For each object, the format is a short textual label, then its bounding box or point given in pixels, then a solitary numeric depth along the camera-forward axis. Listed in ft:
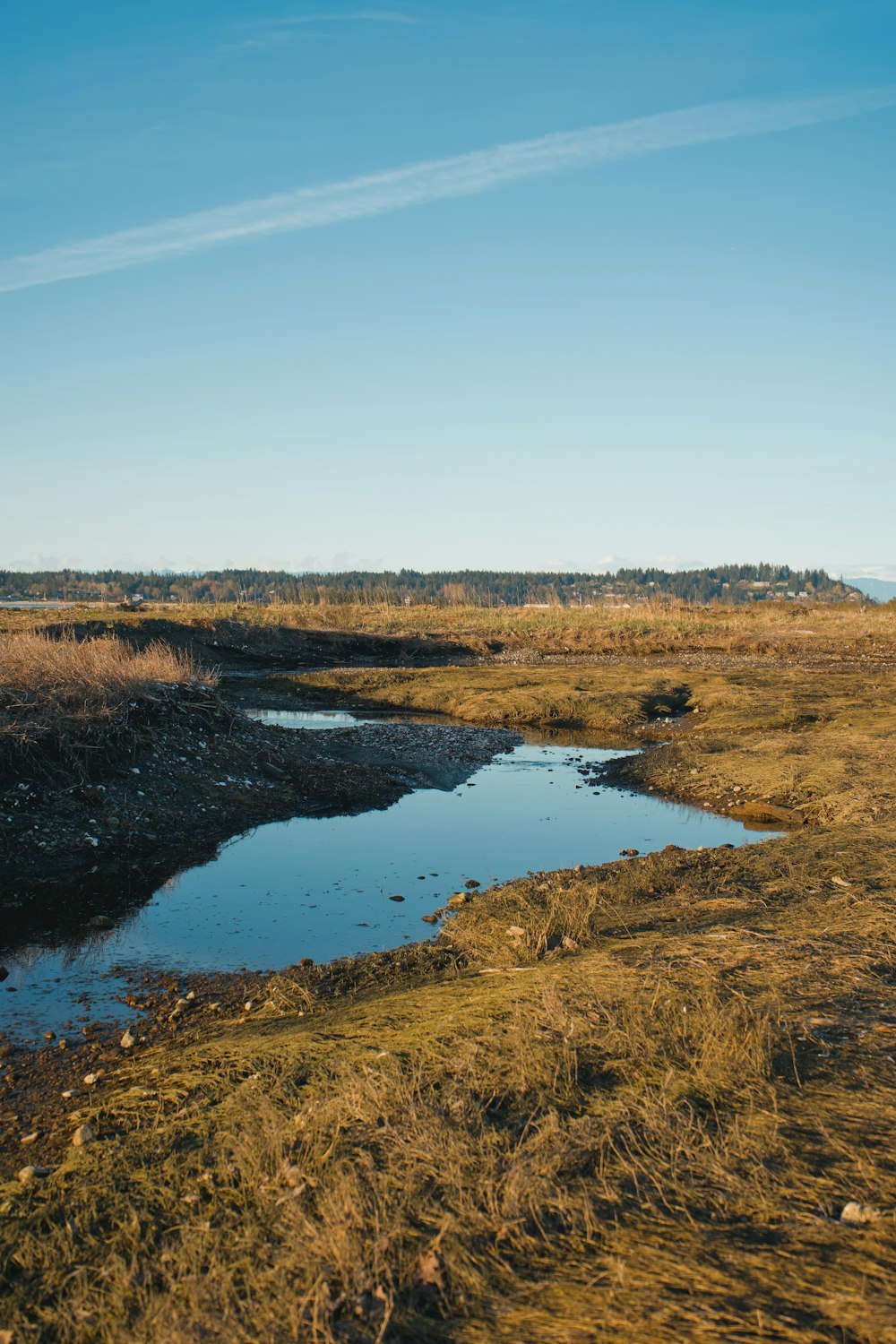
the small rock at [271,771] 50.11
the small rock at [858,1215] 11.04
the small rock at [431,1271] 10.49
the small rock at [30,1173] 14.73
